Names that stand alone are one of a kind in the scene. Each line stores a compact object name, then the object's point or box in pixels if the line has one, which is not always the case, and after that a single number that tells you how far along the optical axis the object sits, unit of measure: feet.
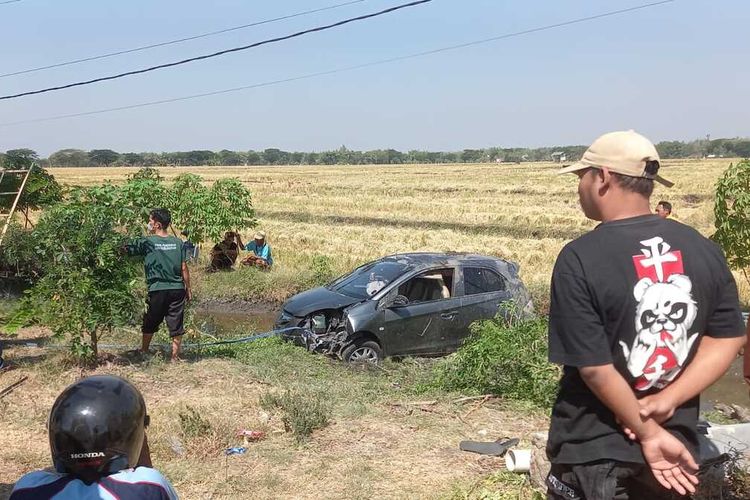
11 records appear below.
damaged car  32.86
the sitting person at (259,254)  56.59
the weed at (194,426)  20.10
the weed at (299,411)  20.26
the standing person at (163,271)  27.73
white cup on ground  16.34
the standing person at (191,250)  58.35
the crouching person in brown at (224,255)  57.72
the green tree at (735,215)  38.09
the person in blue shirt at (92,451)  6.84
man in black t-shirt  8.18
